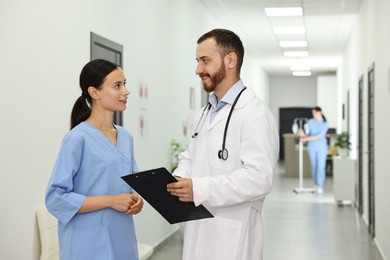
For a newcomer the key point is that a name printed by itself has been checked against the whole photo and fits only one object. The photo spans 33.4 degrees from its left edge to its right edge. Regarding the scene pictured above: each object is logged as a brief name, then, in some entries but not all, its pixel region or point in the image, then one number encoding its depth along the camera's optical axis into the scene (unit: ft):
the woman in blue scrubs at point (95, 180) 8.25
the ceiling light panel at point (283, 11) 31.42
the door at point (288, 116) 78.54
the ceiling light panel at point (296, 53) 51.42
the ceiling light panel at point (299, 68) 64.92
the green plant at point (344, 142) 35.70
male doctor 7.67
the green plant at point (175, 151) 24.41
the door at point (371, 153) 25.41
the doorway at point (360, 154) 32.12
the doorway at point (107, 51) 16.24
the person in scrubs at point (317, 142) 44.37
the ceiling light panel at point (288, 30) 38.37
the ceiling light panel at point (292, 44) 45.06
